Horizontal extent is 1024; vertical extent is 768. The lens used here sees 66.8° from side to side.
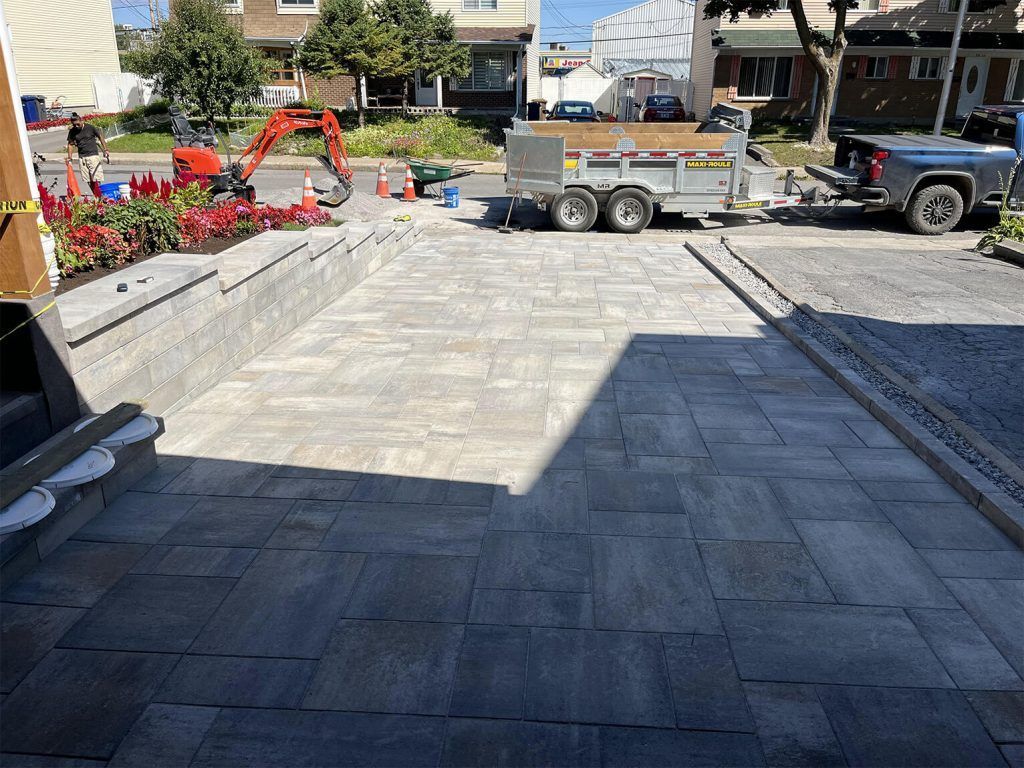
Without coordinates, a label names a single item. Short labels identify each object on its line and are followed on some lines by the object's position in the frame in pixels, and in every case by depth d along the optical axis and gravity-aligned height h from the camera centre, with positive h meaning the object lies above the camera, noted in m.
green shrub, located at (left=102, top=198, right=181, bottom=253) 7.29 -1.05
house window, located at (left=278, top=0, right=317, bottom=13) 35.59 +4.35
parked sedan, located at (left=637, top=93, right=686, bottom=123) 30.62 +0.06
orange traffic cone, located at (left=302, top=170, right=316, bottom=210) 13.99 -1.52
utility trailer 14.38 -1.15
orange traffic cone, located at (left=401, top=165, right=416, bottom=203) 18.35 -1.85
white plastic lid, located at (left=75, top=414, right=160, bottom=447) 4.70 -1.91
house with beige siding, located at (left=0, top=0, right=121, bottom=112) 40.09 +3.10
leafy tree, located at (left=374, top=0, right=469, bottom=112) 30.88 +2.81
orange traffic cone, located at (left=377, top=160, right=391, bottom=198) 18.61 -1.72
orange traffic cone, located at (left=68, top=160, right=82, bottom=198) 7.86 -0.84
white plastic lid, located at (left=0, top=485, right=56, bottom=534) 3.79 -1.92
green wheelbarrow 18.27 -1.43
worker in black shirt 15.12 -0.70
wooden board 3.98 -1.85
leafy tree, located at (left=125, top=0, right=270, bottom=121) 27.30 +1.59
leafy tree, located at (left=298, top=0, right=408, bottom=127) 28.91 +2.27
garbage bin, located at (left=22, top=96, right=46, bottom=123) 35.84 -0.13
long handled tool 14.86 -2.01
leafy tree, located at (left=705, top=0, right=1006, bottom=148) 24.78 +2.16
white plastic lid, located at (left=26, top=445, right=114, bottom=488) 4.19 -1.91
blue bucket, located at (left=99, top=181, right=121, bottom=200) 10.31 -1.10
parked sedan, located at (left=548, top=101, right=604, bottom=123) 30.19 -0.04
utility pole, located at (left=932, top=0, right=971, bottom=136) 25.86 +1.29
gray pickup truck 14.21 -1.05
